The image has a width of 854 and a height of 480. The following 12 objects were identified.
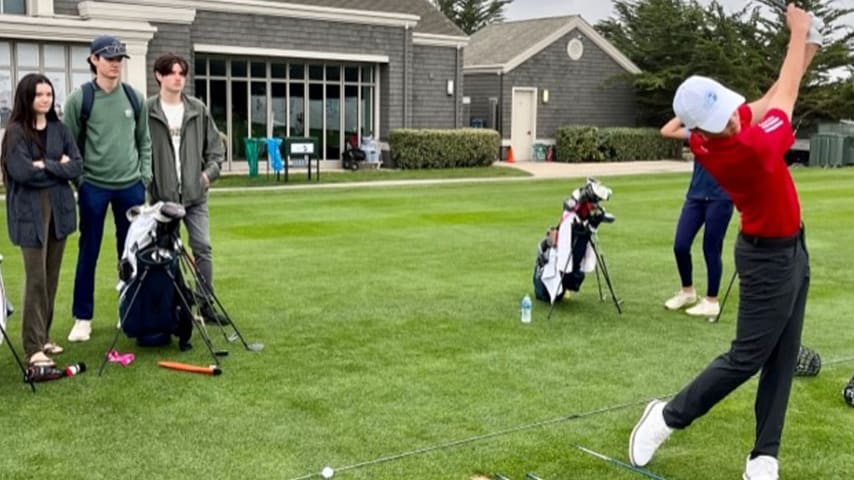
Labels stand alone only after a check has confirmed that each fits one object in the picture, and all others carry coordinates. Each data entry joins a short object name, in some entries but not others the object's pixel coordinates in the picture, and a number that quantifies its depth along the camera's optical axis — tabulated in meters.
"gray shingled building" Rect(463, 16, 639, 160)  29.86
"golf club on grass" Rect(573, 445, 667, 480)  4.15
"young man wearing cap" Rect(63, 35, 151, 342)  6.00
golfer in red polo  3.58
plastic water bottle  7.05
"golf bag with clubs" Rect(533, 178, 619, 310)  7.25
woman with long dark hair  5.38
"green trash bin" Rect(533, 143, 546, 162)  30.03
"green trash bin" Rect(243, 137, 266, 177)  21.69
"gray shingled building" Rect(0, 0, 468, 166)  19.50
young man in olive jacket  6.53
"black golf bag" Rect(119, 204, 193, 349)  5.86
